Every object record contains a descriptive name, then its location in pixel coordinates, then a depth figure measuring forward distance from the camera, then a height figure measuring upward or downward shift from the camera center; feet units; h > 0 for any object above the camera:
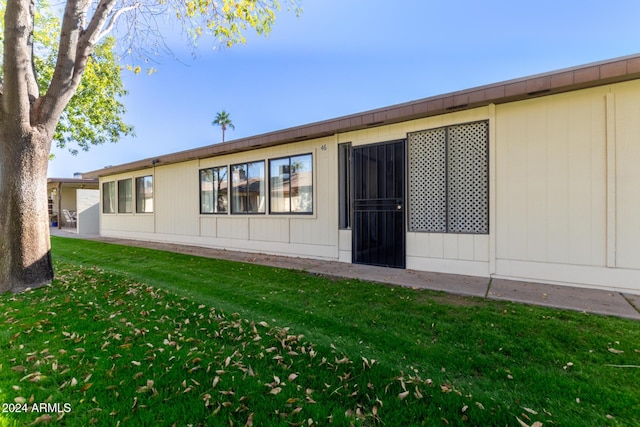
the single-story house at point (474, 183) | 13.28 +1.52
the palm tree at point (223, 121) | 123.75 +36.36
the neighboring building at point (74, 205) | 45.75 +1.44
